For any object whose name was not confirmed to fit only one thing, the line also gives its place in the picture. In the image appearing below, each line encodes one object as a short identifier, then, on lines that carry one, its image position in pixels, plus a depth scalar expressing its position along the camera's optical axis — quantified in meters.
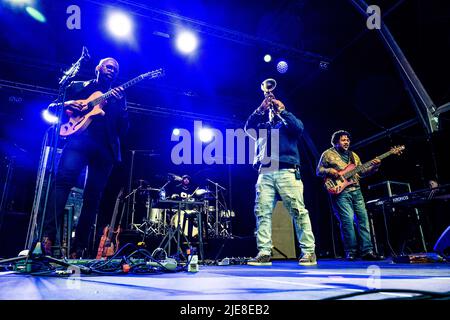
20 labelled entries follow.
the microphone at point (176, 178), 5.55
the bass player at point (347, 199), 4.07
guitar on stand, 5.52
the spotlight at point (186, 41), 5.27
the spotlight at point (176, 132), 8.15
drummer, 5.34
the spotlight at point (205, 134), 8.02
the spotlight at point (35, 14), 4.74
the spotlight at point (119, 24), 4.83
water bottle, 2.09
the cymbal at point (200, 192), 5.96
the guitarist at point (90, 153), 2.32
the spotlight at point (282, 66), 6.03
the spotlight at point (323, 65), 5.86
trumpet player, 2.94
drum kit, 5.45
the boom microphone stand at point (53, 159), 1.62
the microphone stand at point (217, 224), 6.64
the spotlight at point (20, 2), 4.61
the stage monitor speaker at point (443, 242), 2.18
